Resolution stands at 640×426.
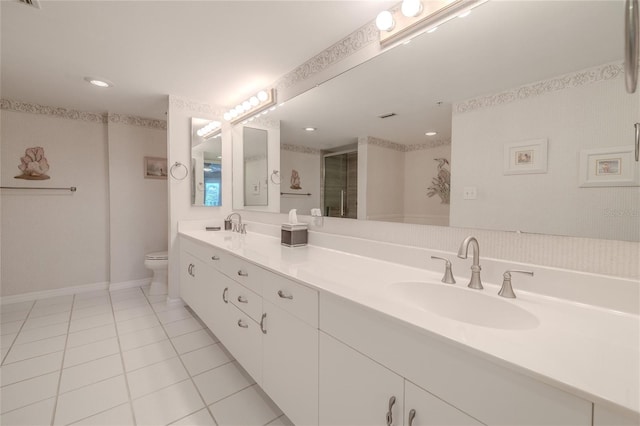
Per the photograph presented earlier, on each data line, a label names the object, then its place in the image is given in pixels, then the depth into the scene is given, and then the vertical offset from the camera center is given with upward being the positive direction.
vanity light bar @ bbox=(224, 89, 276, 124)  2.26 +0.93
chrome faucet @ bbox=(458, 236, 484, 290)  0.97 -0.23
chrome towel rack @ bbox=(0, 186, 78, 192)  2.71 +0.18
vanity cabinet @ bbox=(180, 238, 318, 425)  1.05 -0.60
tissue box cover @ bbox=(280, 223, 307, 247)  1.83 -0.19
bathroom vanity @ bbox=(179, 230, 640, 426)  0.51 -0.35
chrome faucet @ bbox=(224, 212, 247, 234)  2.57 -0.19
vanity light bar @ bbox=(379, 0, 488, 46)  1.13 +0.87
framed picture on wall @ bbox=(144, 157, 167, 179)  3.42 +0.50
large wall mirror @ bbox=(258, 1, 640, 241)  0.83 +0.33
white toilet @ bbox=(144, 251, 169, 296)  2.94 -0.71
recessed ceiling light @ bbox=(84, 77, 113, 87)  2.26 +1.07
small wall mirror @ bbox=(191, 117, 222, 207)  2.75 +0.46
